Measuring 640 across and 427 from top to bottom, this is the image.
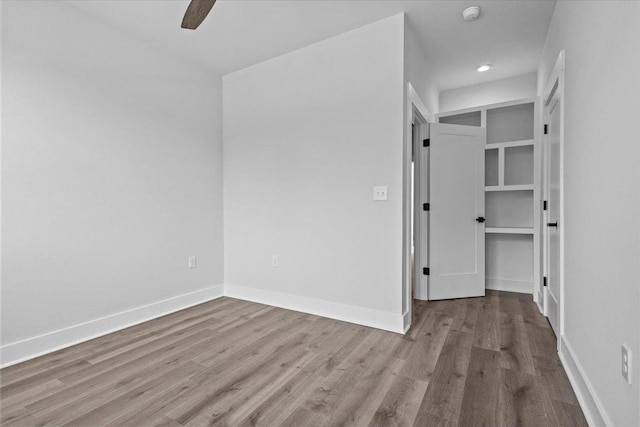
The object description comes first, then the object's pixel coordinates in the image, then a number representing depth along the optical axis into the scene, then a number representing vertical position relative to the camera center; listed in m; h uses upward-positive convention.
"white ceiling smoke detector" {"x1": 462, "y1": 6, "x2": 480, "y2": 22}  2.51 +1.61
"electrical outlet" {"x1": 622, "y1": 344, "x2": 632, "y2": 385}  1.13 -0.58
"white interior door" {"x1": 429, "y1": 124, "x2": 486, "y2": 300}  3.43 -0.03
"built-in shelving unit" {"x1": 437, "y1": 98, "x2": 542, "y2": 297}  3.67 +0.18
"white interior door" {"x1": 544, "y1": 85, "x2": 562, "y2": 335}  2.48 -0.01
